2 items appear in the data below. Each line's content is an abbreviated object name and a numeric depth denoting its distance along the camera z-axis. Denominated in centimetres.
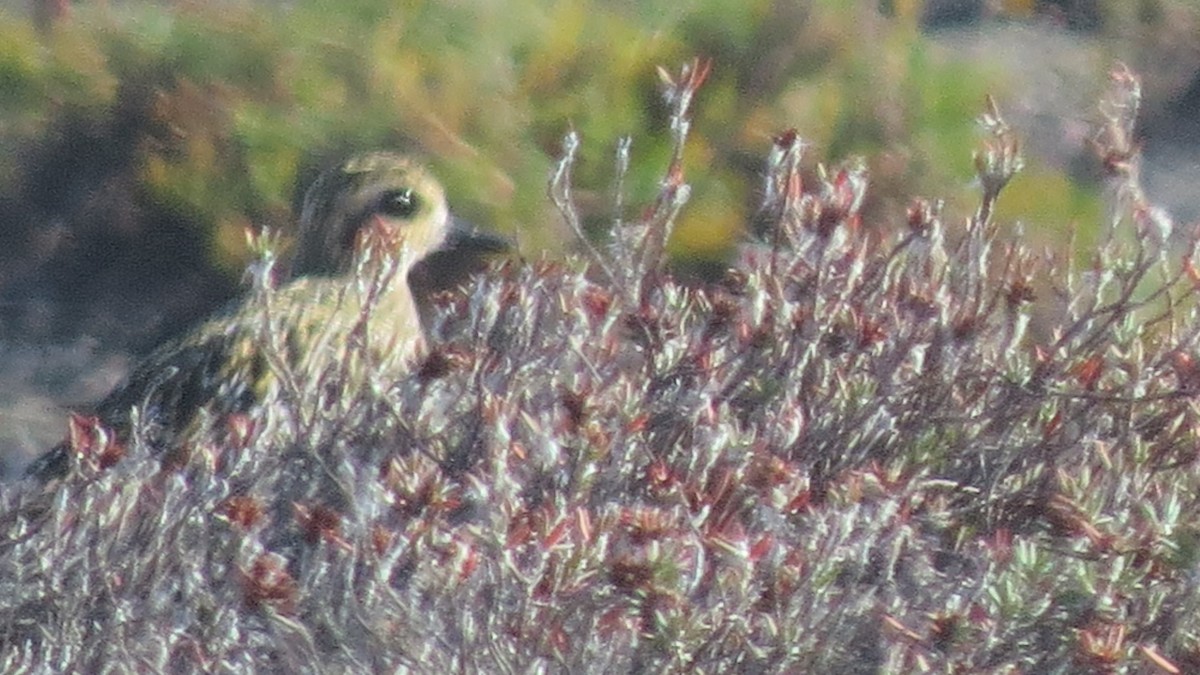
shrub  721
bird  881
